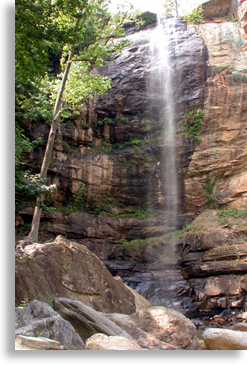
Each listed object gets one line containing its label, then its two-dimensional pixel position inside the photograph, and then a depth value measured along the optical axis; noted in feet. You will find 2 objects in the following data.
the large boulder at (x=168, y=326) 19.48
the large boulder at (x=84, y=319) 16.60
